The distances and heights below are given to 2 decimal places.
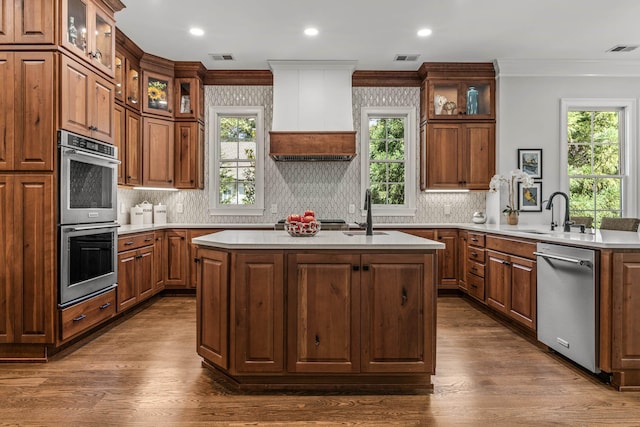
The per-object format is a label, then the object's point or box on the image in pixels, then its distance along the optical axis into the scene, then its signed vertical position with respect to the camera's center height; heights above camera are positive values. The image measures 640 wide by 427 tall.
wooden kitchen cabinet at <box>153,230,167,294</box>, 4.72 -0.60
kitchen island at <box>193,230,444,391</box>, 2.38 -0.60
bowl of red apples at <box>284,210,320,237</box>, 2.66 -0.11
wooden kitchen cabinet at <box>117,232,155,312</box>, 3.89 -0.64
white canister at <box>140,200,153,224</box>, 5.14 -0.03
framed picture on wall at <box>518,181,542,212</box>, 5.09 +0.17
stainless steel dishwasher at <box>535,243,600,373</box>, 2.56 -0.64
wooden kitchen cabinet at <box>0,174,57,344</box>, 2.80 -0.34
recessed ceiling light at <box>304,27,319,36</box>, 4.20 +1.93
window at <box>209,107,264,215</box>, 5.59 +0.68
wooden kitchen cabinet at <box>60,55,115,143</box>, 2.92 +0.87
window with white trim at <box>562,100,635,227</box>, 5.14 +0.69
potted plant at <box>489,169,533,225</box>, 4.62 +0.33
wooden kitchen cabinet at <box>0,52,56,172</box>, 2.81 +0.71
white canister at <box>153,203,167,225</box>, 5.32 -0.06
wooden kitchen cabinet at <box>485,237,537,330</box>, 3.33 -0.69
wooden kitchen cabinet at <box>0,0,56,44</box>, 2.81 +1.34
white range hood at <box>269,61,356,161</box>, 5.05 +1.46
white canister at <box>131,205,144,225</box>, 5.00 -0.07
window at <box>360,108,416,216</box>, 5.64 +0.68
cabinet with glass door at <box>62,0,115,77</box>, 3.00 +1.46
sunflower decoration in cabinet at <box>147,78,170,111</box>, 5.03 +1.48
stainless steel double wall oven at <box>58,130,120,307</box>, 2.88 -0.07
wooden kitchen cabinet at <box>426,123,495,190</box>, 5.22 +0.74
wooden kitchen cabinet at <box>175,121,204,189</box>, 5.27 +0.74
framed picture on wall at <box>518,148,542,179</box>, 5.09 +0.63
